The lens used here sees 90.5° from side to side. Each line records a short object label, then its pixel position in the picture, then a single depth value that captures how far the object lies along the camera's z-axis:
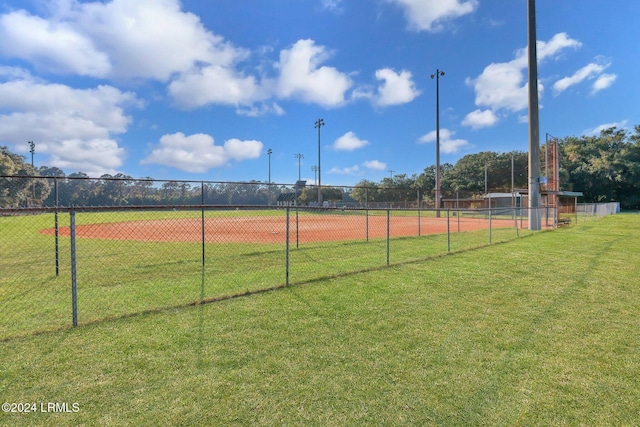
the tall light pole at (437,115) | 37.41
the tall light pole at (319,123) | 51.47
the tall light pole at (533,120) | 17.72
